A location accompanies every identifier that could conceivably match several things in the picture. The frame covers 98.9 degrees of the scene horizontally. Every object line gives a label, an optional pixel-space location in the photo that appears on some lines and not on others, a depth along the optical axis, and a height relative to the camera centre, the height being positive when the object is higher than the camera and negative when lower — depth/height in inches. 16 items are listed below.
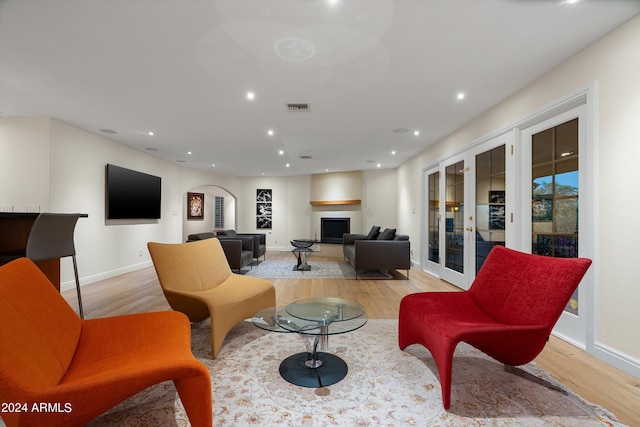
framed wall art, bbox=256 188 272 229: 354.3 +10.3
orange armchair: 36.6 -25.3
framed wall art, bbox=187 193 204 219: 350.0 +10.0
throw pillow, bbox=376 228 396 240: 208.0 -14.8
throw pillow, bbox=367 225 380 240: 238.7 -15.8
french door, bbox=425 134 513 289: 129.4 +4.1
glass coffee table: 67.0 -28.1
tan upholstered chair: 84.1 -26.6
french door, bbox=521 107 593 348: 88.2 +7.1
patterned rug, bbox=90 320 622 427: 56.0 -41.9
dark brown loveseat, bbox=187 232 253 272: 178.9 -24.5
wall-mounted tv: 187.5 +14.0
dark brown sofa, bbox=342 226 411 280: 181.9 -26.4
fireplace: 314.5 -16.1
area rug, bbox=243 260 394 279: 193.0 -43.9
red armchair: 59.4 -25.1
